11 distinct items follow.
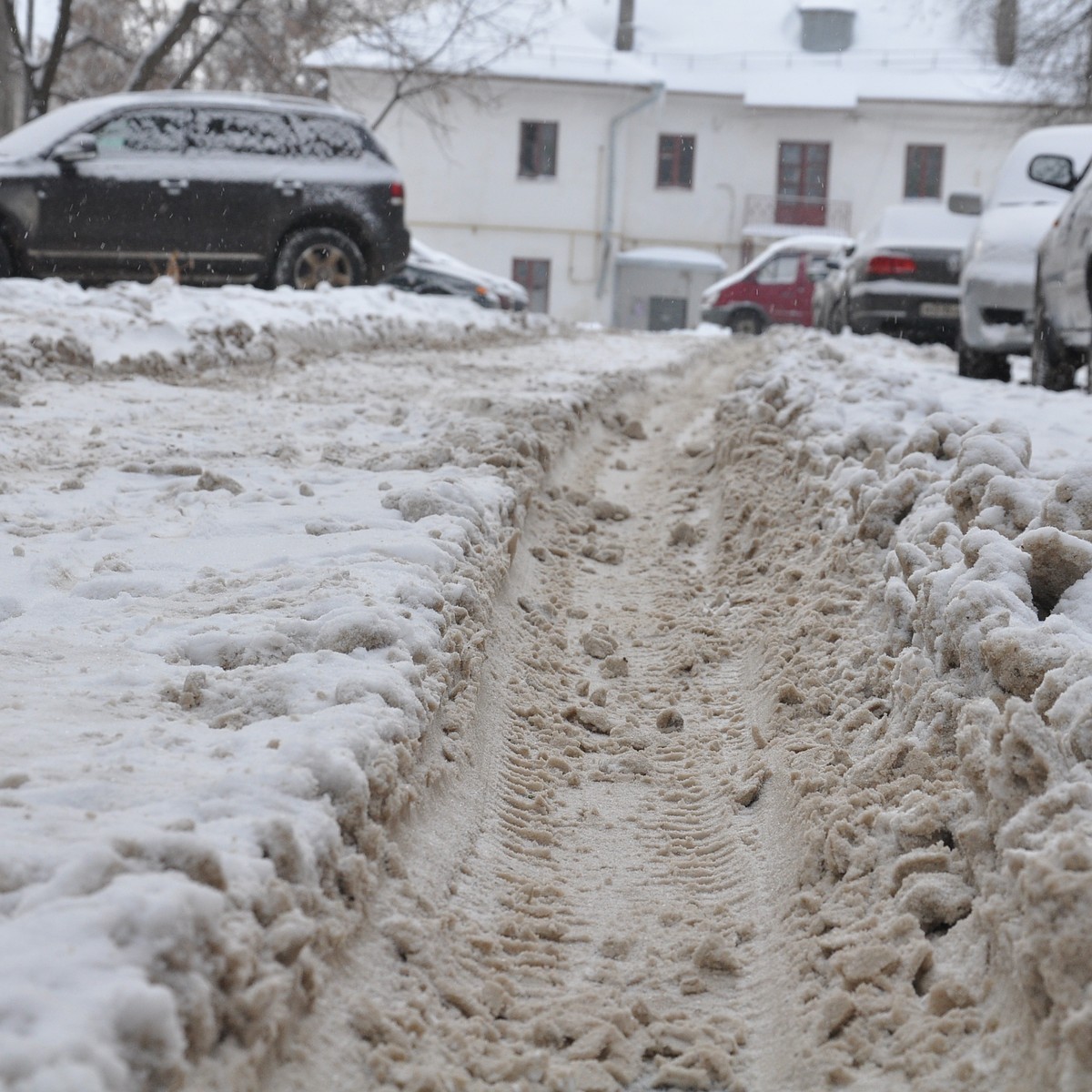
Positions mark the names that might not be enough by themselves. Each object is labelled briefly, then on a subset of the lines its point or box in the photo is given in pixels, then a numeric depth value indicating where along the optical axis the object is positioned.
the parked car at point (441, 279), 16.97
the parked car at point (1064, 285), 7.40
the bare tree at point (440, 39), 20.36
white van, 9.35
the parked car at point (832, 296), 15.97
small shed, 34.19
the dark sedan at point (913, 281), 13.51
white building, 33.09
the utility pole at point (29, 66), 17.47
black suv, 10.52
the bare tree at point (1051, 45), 19.94
